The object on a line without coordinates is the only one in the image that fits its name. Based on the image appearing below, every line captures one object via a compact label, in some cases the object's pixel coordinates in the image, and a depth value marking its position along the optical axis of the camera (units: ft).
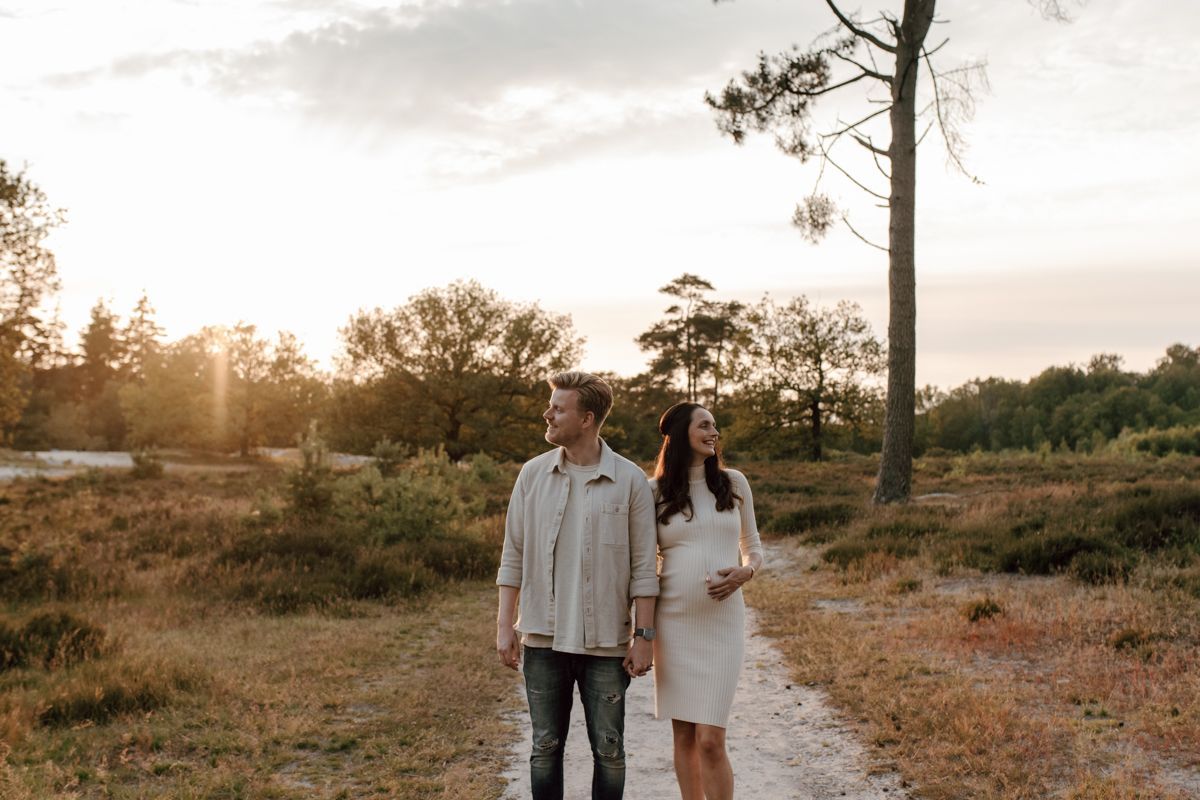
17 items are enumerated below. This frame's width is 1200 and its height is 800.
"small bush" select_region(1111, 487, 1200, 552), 36.40
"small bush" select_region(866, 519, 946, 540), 44.37
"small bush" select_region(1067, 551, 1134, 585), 32.19
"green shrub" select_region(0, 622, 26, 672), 26.03
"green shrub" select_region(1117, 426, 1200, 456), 126.52
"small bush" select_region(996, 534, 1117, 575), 35.42
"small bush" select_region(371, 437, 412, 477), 66.13
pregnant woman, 13.23
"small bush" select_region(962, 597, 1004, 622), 28.60
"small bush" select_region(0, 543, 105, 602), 37.58
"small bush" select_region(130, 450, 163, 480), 97.35
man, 12.21
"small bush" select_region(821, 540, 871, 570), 41.01
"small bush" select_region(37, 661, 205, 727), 21.39
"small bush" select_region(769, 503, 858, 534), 53.01
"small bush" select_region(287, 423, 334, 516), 52.85
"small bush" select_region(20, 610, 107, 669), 26.02
